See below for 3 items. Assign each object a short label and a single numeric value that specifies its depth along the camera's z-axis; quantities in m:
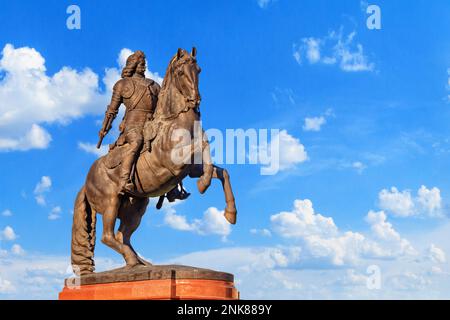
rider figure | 12.87
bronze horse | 12.46
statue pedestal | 11.55
